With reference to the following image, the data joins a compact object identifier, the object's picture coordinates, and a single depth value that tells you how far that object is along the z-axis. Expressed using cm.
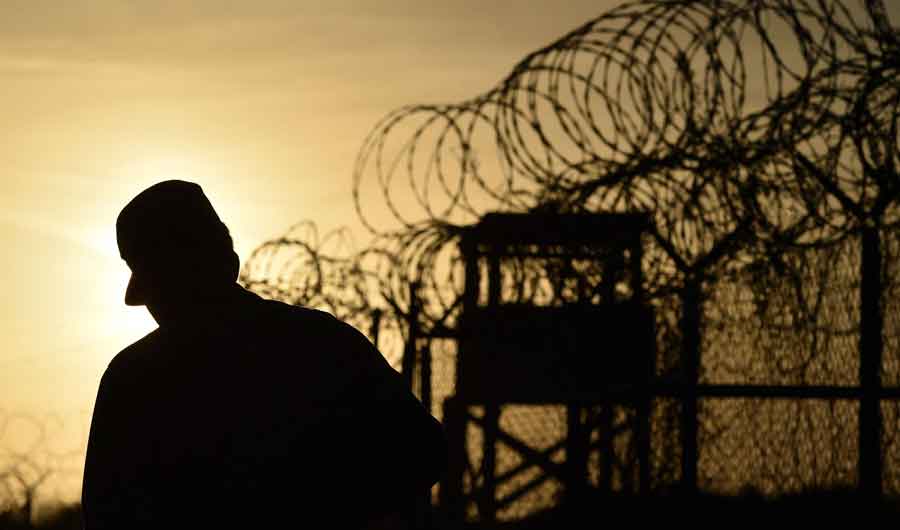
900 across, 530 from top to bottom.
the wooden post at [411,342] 1559
